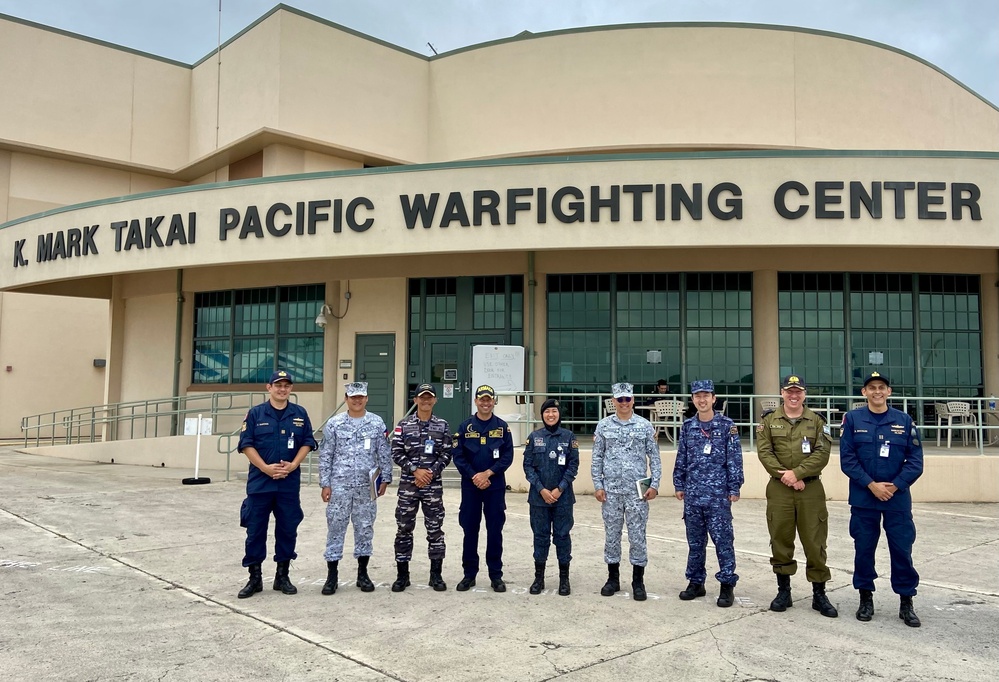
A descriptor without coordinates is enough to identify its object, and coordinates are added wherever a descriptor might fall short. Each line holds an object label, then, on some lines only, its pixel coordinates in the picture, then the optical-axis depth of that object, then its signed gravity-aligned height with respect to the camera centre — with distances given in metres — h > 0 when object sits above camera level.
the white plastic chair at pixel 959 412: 13.62 -0.29
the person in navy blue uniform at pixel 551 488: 6.55 -0.82
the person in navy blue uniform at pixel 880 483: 5.77 -0.67
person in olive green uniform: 6.00 -0.75
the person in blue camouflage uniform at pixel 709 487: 6.26 -0.77
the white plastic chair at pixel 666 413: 12.86 -0.35
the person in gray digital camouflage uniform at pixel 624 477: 6.44 -0.72
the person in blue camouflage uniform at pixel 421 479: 6.64 -0.76
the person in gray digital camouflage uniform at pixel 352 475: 6.64 -0.74
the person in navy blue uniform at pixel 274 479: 6.42 -0.75
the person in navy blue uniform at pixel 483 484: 6.69 -0.81
